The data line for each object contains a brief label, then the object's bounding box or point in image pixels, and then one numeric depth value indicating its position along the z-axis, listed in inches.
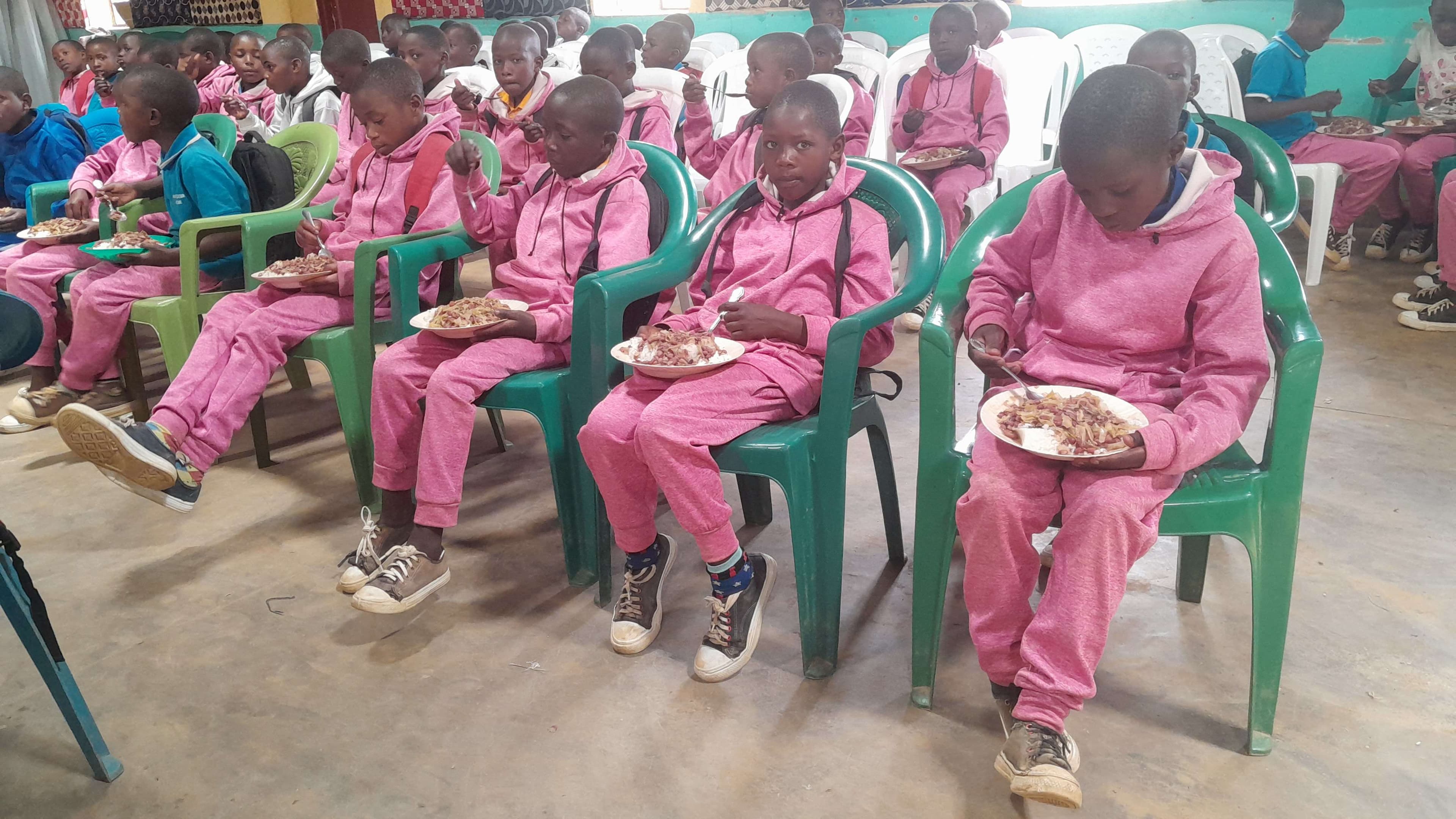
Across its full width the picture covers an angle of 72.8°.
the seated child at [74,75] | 262.7
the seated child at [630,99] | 157.4
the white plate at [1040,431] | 60.1
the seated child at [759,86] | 141.9
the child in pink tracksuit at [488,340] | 87.4
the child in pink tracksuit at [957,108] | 167.5
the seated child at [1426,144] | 187.0
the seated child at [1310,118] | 187.9
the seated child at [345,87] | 135.6
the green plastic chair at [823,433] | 74.2
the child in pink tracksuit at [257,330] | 94.3
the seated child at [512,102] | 158.6
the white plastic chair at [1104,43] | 219.0
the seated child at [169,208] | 128.3
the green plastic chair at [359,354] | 104.2
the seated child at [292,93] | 183.3
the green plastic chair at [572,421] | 87.6
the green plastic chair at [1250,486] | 63.1
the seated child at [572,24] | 309.1
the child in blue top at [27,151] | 166.9
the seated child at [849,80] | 161.2
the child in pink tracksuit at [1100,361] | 60.4
